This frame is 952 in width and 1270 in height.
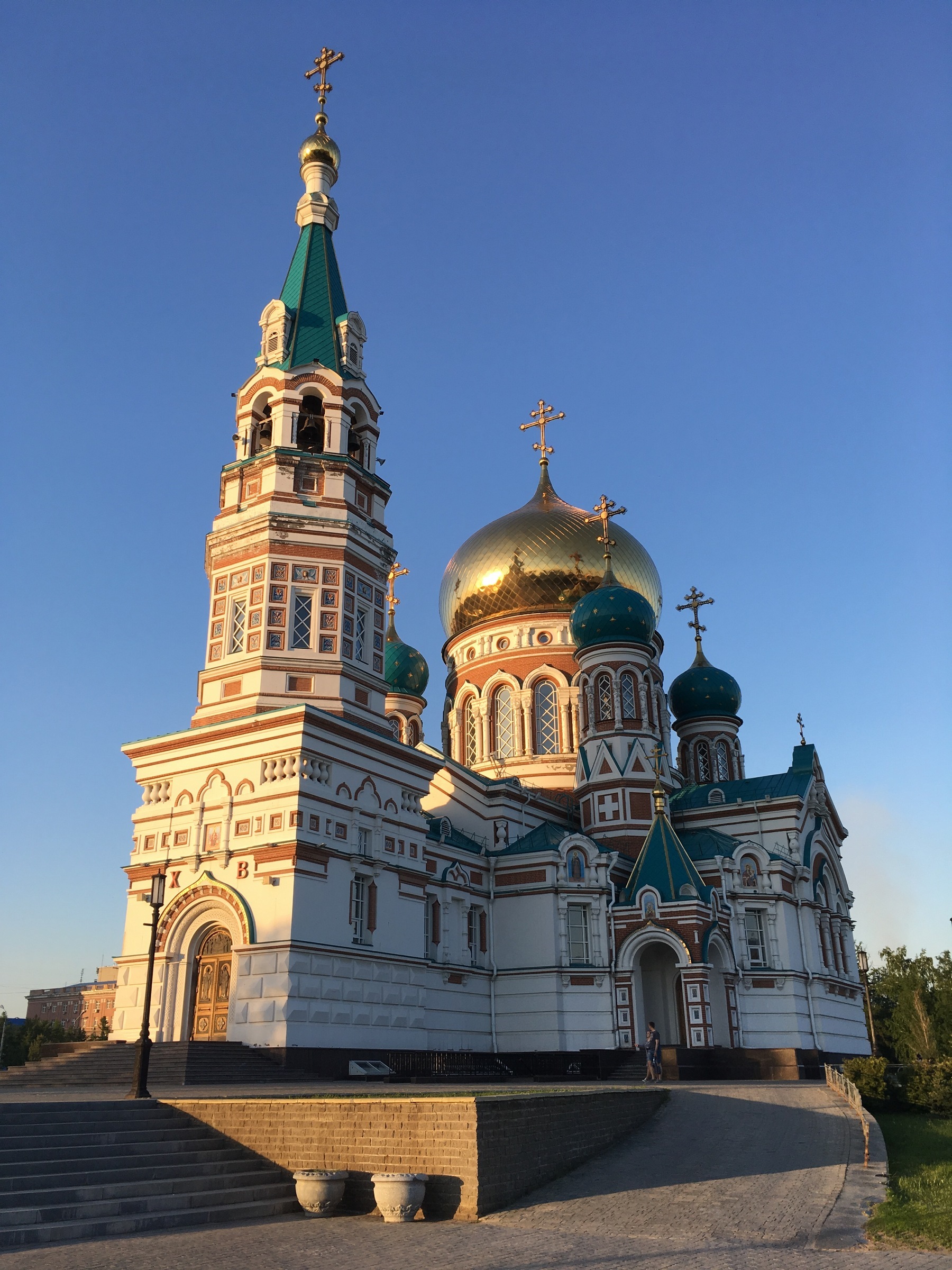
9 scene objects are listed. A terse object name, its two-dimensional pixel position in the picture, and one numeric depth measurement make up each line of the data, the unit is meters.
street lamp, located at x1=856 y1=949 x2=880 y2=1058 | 40.66
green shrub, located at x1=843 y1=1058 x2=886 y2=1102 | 18.11
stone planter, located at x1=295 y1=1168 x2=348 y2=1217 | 9.68
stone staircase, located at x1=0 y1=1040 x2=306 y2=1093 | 17.72
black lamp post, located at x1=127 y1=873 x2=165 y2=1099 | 12.80
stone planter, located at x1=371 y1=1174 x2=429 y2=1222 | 9.23
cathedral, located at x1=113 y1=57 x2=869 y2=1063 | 21.14
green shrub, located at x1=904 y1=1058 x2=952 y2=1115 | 18.36
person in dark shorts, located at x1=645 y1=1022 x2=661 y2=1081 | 21.00
